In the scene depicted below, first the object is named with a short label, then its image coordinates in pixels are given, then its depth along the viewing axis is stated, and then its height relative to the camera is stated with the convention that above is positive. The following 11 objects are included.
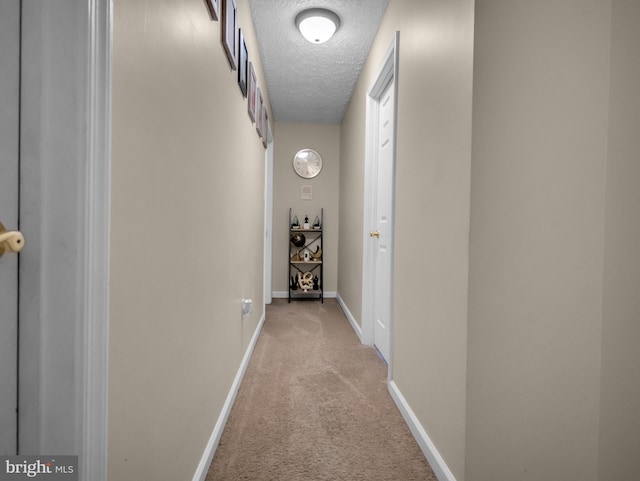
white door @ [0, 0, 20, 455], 0.54 +0.04
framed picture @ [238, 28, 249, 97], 1.85 +0.94
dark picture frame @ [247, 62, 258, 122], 2.21 +0.94
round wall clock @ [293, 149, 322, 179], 4.76 +0.96
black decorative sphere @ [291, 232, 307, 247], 4.59 -0.10
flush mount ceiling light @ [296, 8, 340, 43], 2.36 +1.47
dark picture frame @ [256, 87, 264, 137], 2.62 +0.96
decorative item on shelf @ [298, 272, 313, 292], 4.59 -0.66
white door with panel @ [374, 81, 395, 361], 2.44 +0.10
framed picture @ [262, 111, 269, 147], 3.06 +0.99
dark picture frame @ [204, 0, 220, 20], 1.21 +0.80
